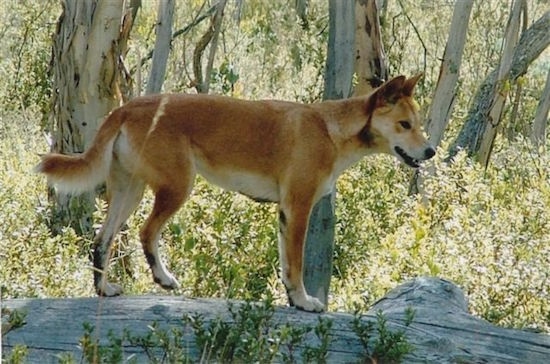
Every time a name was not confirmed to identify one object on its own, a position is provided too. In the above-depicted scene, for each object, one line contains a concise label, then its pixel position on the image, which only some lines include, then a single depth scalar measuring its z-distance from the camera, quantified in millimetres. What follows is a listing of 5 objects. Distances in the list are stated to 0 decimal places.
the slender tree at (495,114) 24953
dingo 12102
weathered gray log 9859
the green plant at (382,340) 9570
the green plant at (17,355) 7117
